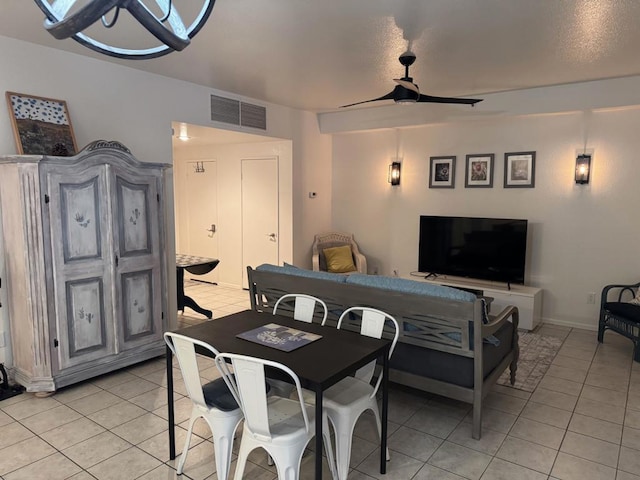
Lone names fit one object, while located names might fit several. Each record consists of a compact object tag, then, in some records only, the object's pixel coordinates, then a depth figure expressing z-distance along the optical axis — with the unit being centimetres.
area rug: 367
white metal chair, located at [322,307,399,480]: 229
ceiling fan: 354
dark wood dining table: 199
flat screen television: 521
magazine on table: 239
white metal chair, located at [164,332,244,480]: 222
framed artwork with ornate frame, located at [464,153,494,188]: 558
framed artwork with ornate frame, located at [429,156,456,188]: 587
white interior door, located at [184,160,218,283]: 732
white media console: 498
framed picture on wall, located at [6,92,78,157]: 341
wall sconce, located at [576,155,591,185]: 493
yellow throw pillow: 643
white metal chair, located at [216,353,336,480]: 192
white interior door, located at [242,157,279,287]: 652
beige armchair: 644
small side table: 488
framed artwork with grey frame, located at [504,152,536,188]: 531
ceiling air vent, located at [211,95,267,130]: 508
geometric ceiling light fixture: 119
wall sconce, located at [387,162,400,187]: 629
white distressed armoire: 320
